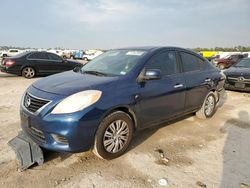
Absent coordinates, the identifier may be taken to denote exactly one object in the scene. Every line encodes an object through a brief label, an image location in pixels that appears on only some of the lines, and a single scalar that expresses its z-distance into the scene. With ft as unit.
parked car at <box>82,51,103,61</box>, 93.86
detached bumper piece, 7.98
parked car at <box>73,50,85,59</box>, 102.10
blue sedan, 7.68
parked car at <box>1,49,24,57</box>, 92.93
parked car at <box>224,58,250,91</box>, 21.69
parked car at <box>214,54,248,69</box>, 55.19
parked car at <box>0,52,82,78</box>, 28.90
